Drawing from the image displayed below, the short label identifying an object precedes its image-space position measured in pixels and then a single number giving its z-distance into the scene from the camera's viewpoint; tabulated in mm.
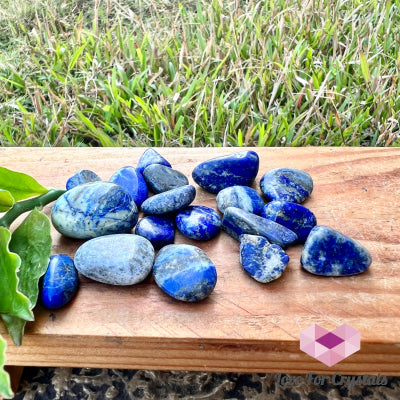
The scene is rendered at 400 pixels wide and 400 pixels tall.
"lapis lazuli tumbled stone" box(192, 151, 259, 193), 182
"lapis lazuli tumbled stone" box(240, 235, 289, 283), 148
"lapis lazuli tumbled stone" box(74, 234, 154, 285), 144
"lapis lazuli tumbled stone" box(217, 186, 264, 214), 171
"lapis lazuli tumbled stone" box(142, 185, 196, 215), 164
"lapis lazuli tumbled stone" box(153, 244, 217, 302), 140
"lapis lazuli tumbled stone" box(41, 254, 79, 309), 139
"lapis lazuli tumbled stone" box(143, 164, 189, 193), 180
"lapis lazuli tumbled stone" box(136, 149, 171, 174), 190
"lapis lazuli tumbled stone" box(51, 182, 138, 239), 155
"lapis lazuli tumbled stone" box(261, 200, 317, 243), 164
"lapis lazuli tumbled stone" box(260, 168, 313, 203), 179
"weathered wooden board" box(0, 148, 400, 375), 135
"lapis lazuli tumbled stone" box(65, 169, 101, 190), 178
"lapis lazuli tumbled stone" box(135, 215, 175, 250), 160
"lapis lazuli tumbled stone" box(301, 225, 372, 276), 150
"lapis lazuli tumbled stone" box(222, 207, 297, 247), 158
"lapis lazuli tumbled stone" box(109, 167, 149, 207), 177
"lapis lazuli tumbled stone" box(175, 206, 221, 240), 162
